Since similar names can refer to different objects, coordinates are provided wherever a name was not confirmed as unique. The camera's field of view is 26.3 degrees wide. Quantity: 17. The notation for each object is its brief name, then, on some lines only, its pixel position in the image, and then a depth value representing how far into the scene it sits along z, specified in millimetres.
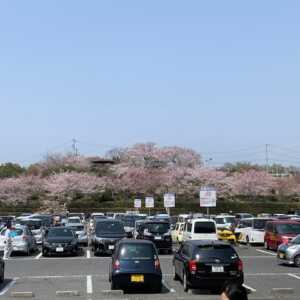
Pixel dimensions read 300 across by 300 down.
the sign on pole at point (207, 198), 44781
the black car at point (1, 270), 20247
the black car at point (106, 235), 31234
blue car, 17422
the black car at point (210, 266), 17312
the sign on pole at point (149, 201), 65556
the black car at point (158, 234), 32562
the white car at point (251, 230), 37406
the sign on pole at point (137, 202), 69062
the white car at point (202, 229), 32281
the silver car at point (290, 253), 24922
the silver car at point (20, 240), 31750
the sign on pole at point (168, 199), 57062
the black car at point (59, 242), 31094
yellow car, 37594
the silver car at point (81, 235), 38138
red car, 31672
